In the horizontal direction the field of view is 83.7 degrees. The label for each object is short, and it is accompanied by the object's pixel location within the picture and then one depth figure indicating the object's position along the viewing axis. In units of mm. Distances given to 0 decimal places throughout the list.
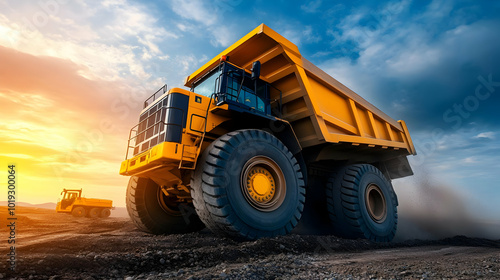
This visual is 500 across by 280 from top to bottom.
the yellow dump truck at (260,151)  4188
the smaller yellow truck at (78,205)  17953
